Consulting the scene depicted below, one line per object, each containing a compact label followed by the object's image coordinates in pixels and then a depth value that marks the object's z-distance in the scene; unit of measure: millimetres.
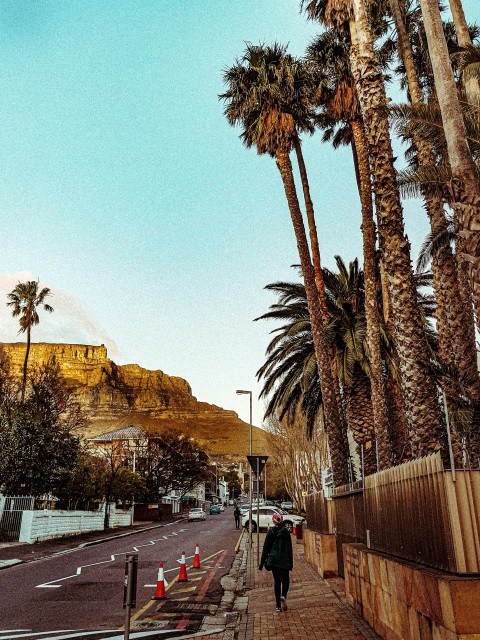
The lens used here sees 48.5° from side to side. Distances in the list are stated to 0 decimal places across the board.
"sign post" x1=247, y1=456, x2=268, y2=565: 14409
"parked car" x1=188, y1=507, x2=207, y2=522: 56594
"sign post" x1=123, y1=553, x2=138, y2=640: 5465
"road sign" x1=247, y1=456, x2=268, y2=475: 14438
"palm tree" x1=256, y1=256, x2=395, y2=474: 18781
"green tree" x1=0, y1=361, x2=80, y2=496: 27844
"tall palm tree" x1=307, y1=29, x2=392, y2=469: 14078
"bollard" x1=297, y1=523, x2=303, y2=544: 27445
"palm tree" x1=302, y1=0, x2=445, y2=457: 8898
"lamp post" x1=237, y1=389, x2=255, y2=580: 14796
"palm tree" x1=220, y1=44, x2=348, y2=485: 16516
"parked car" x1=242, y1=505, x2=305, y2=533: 33112
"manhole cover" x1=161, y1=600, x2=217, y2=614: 9570
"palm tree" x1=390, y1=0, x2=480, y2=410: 12672
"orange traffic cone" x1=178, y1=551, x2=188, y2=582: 13094
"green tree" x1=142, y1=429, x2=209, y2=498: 63562
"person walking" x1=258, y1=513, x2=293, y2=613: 8797
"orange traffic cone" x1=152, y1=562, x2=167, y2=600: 10570
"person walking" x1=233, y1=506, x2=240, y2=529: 40272
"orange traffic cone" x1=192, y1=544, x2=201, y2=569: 15880
